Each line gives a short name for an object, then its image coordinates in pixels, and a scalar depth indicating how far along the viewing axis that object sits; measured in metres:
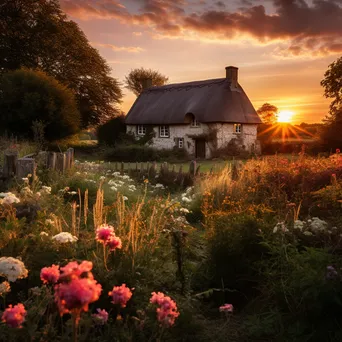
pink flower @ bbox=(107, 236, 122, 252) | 2.77
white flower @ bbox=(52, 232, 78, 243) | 3.41
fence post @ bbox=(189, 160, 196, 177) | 12.79
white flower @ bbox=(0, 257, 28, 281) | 2.80
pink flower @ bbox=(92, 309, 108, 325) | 2.33
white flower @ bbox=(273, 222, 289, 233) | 4.36
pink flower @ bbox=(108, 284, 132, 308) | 2.13
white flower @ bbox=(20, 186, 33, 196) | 5.95
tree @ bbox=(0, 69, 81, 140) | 21.22
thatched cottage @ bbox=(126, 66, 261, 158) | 29.38
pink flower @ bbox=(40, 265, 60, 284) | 2.14
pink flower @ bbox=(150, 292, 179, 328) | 2.15
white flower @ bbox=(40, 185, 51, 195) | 6.34
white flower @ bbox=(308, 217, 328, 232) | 4.50
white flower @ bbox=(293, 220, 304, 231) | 4.63
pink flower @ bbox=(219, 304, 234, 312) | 2.83
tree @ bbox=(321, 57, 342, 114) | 29.23
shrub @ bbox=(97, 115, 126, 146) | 32.62
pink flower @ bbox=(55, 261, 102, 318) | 1.62
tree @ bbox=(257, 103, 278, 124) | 60.34
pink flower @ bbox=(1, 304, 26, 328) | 1.87
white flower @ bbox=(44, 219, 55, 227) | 4.44
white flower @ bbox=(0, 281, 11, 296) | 2.77
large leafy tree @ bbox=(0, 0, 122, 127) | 30.03
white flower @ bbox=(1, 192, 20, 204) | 4.44
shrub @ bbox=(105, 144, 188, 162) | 27.33
